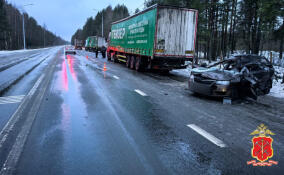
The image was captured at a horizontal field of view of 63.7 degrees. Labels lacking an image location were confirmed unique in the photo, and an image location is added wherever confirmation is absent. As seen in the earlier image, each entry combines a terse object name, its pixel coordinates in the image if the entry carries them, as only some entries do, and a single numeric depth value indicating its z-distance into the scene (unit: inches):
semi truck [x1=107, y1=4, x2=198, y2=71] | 548.1
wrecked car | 292.8
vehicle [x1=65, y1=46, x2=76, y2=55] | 1615.4
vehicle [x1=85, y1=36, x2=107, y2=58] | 1961.4
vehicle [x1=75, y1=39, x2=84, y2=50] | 3097.2
